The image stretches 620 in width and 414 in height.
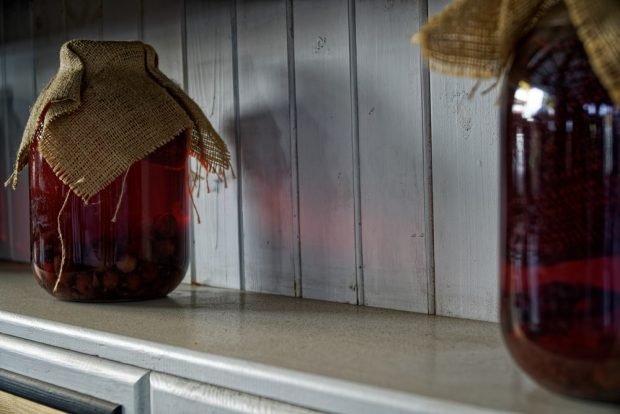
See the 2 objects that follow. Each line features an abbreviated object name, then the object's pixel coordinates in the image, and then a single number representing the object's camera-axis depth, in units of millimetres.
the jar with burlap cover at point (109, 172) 871
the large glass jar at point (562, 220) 464
